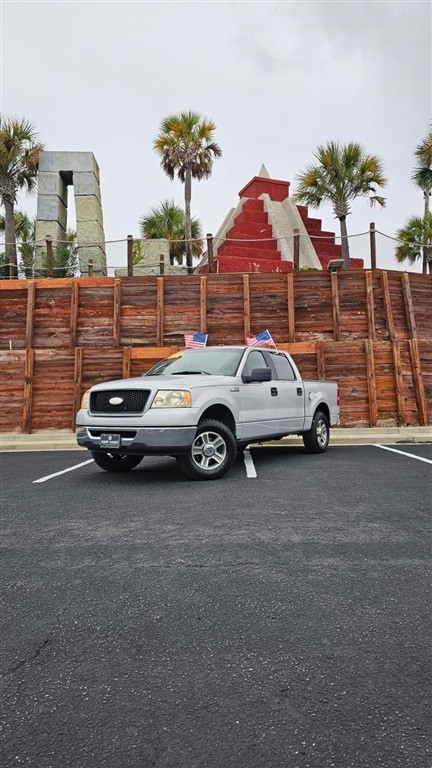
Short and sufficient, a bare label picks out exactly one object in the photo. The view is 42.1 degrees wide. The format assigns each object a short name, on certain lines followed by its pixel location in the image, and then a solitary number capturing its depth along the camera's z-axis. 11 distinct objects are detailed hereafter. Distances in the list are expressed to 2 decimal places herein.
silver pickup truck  6.76
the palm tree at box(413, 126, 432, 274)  21.02
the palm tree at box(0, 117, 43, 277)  23.62
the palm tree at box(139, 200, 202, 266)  31.62
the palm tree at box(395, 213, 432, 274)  29.39
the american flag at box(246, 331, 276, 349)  15.14
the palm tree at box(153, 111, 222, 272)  26.36
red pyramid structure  24.14
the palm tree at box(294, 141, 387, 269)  24.45
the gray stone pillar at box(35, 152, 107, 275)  21.81
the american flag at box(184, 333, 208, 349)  15.20
